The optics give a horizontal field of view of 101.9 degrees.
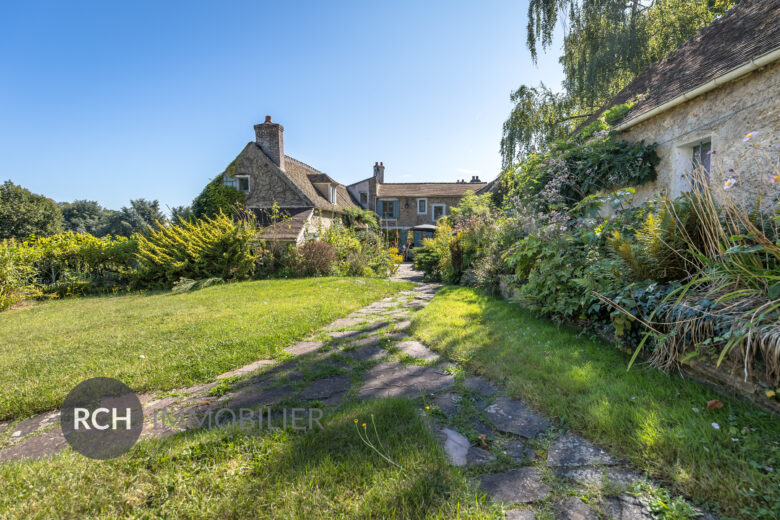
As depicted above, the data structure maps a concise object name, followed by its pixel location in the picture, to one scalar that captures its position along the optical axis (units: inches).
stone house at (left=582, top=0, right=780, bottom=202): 179.0
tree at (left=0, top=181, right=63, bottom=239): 1044.5
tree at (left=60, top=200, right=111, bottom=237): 1692.4
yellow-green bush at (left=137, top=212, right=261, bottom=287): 405.4
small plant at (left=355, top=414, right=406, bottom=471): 68.0
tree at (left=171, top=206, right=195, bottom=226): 1070.6
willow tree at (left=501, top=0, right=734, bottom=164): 411.8
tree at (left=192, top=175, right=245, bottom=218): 657.6
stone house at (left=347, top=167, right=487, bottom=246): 1101.1
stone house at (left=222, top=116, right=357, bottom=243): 667.4
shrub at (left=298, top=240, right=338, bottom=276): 447.8
